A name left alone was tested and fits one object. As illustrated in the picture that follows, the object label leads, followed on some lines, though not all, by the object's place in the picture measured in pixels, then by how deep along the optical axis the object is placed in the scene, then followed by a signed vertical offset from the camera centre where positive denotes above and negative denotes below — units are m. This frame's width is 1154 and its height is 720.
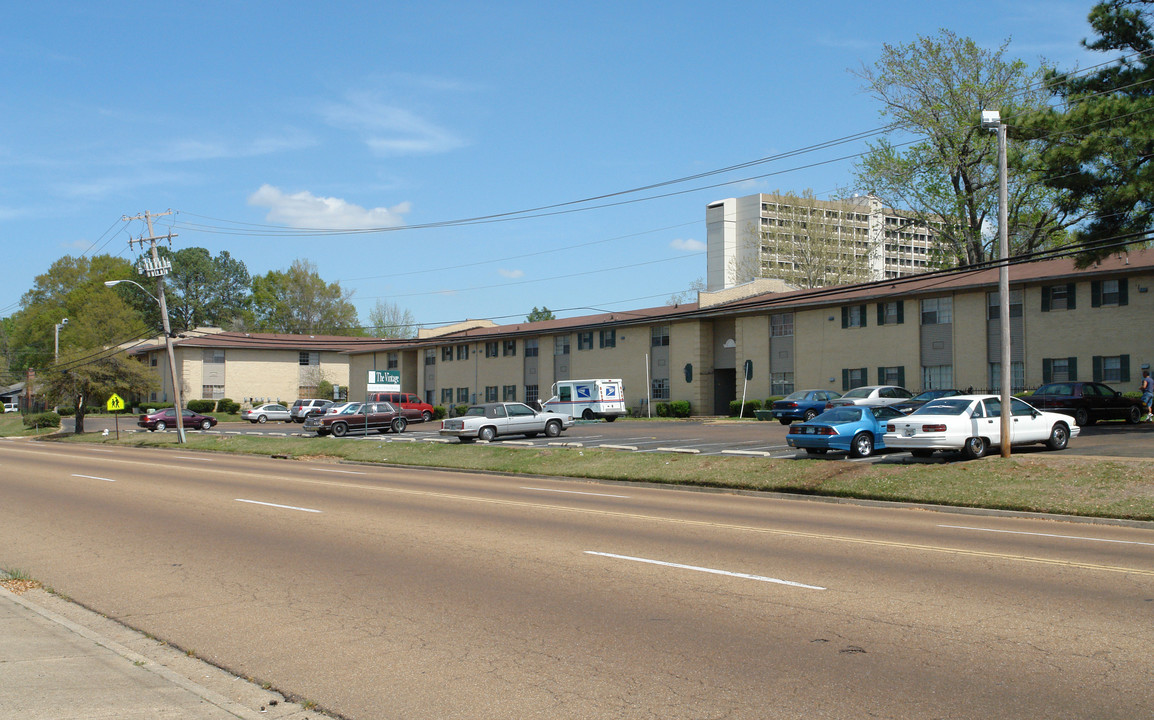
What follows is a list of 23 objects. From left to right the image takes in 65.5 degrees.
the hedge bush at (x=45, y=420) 61.35 -1.93
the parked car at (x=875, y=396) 34.67 -0.51
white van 48.72 -0.74
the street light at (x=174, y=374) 44.22 +0.83
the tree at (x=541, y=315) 181.80 +14.80
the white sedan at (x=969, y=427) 21.14 -1.10
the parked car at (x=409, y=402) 57.06 -0.91
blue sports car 23.69 -1.33
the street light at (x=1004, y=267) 20.27 +2.63
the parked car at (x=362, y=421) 43.12 -1.59
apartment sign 40.62 +0.33
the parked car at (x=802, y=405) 37.68 -0.90
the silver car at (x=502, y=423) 35.34 -1.45
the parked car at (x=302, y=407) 62.15 -1.26
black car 30.19 -0.76
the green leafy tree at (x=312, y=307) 116.19 +10.70
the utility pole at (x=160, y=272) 44.62 +6.14
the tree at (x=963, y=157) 45.44 +11.77
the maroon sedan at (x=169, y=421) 54.66 -1.90
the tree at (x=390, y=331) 113.61 +7.40
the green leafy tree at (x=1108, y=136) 26.41 +7.30
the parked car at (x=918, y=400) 28.28 -0.63
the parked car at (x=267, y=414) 67.69 -1.84
